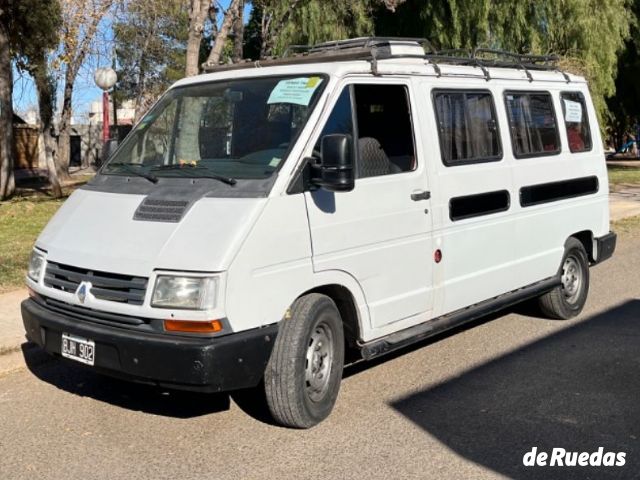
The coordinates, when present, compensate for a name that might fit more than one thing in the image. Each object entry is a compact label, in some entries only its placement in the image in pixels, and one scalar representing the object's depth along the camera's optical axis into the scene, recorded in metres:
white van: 4.29
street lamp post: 15.99
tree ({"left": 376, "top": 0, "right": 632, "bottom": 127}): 18.89
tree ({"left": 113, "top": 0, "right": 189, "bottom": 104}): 18.00
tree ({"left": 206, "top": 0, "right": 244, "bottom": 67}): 13.61
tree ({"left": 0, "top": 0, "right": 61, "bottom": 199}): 16.88
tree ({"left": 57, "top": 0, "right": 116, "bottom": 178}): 16.56
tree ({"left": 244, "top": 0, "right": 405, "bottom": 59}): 18.44
